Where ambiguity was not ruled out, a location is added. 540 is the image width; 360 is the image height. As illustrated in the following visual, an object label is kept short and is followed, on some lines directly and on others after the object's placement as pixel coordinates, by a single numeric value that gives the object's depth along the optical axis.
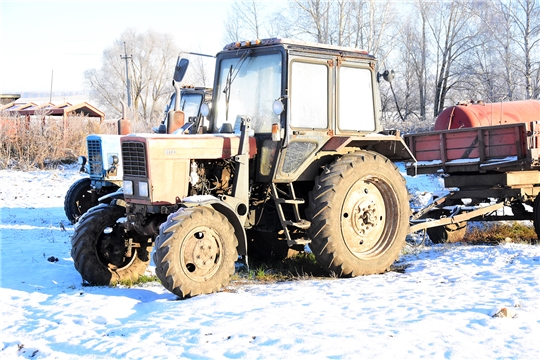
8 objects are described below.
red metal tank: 10.88
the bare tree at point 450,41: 38.59
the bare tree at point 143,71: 60.97
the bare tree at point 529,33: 29.76
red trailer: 9.09
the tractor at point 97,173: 11.51
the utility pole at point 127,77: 52.23
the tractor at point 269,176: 6.72
